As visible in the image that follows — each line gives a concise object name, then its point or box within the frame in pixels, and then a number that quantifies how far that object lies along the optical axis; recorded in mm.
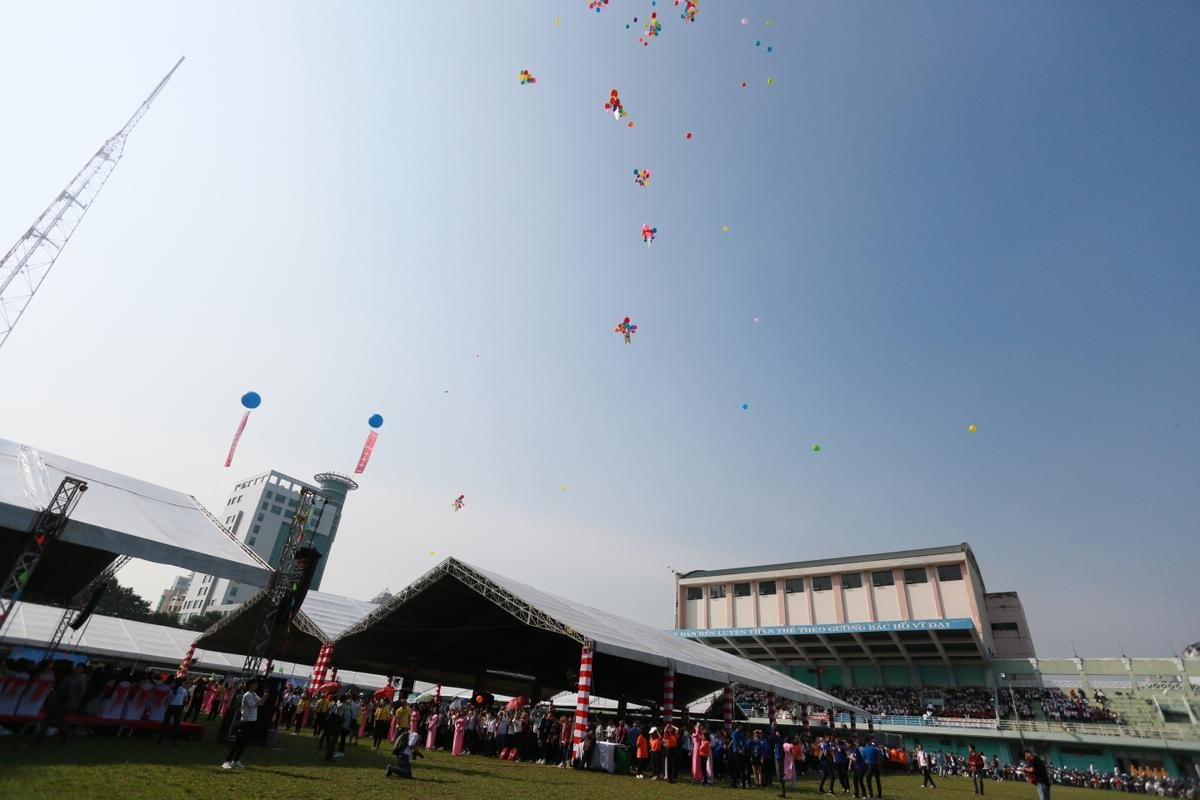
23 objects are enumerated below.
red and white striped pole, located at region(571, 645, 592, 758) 17531
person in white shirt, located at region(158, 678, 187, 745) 13609
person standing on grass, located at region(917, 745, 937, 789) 22614
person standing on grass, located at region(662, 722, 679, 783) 16891
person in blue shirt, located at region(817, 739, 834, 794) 16530
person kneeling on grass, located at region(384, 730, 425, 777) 11672
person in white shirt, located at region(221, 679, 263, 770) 10633
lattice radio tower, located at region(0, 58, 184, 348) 36750
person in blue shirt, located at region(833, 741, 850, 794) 16438
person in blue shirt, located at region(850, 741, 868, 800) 15500
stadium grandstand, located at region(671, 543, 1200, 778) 34219
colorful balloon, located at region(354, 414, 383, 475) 19875
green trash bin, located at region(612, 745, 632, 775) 18156
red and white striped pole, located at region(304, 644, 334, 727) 24516
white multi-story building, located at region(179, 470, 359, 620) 108250
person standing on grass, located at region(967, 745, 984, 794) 19938
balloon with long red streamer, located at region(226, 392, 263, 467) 18031
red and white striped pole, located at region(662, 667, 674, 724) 20094
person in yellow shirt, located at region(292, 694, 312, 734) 20703
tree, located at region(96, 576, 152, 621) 75656
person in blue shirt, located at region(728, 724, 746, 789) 17595
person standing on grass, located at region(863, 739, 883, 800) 15555
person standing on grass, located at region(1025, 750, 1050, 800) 14883
